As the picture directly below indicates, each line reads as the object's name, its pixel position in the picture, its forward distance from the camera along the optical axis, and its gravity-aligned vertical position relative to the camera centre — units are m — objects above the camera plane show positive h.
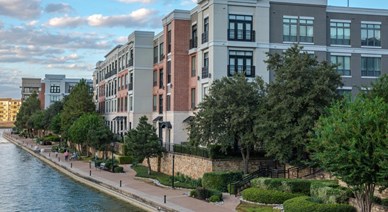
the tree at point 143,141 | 42.50 -2.16
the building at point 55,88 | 132.12 +7.15
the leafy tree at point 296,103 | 30.67 +0.90
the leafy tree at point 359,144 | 19.03 -1.03
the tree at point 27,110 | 127.13 +1.26
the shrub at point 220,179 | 33.53 -4.23
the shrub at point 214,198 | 29.94 -4.90
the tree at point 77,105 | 74.75 +1.59
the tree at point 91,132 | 56.44 -1.89
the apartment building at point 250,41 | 41.94 +6.66
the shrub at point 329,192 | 23.80 -3.68
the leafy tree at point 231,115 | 34.50 +0.11
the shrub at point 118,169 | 47.00 -5.07
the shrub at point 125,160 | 54.28 -4.79
